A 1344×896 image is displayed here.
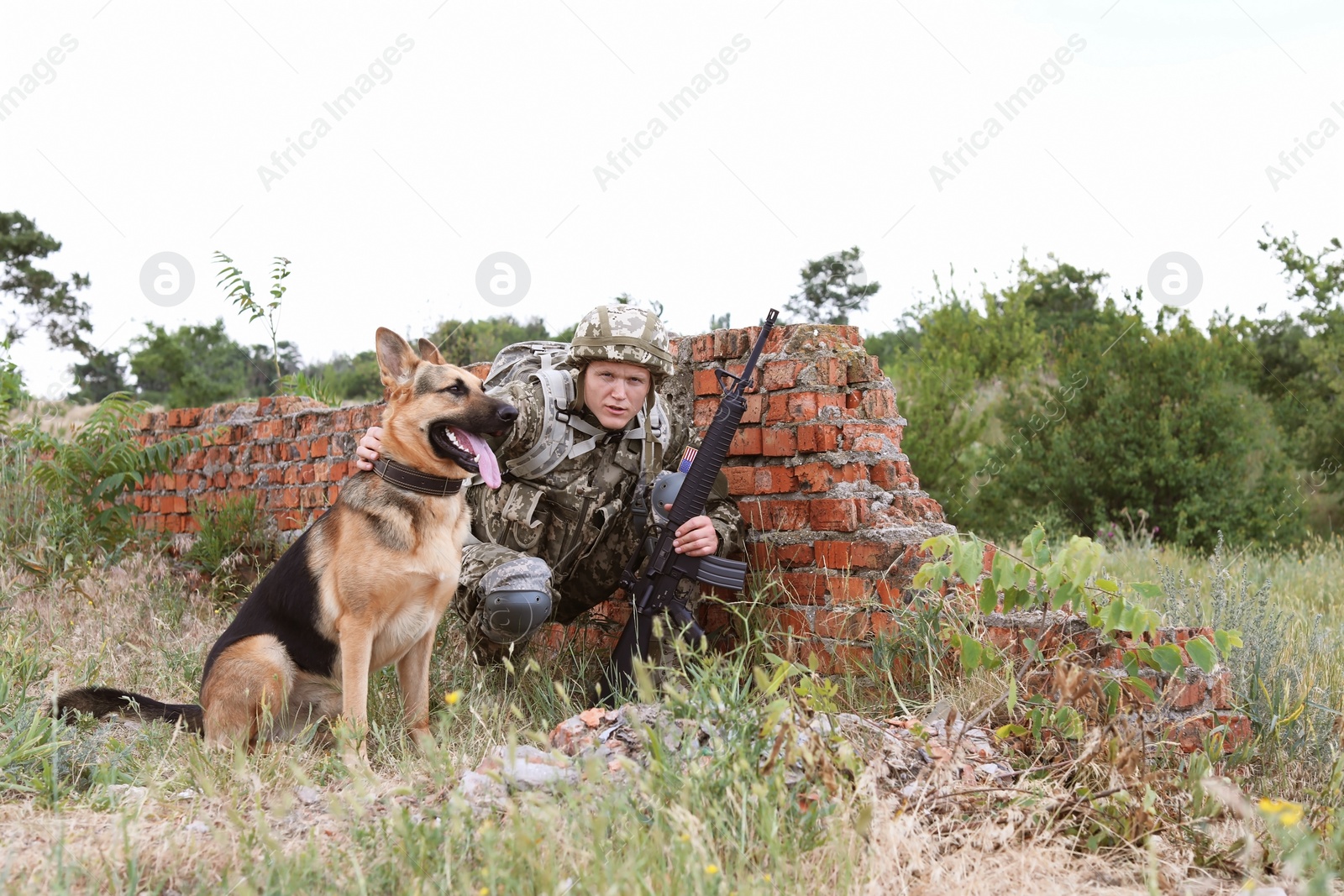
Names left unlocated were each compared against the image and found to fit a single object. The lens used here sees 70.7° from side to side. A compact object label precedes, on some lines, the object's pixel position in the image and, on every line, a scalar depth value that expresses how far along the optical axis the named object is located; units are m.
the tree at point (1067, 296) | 24.78
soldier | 3.71
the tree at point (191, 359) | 24.44
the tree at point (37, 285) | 22.61
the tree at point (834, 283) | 24.47
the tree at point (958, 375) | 9.81
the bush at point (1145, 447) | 9.74
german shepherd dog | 3.19
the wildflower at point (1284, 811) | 1.49
